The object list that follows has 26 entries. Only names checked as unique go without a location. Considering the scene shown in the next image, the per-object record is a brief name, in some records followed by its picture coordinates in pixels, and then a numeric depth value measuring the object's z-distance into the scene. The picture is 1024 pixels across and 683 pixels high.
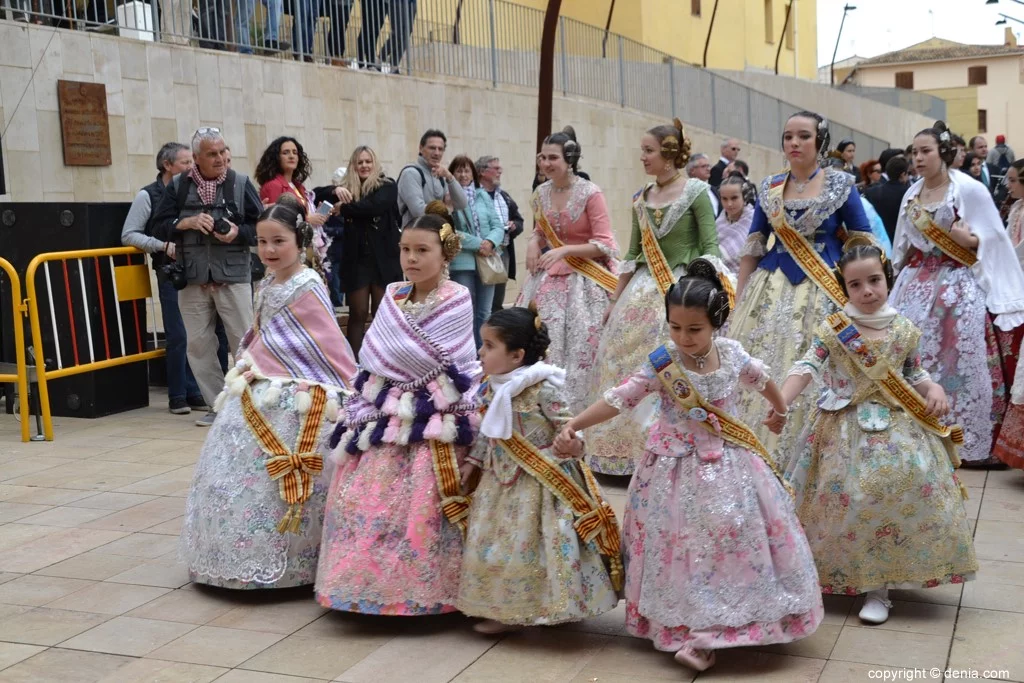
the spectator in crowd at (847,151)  14.12
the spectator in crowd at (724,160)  14.74
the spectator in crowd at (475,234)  10.17
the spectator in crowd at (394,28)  15.15
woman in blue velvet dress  6.02
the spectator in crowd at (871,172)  15.27
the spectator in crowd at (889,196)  11.63
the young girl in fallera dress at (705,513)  4.10
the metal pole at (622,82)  21.83
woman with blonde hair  9.95
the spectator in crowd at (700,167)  12.35
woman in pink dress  7.17
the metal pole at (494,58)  17.78
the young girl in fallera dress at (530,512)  4.38
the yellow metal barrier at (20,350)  8.10
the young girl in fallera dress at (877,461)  4.57
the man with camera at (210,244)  8.55
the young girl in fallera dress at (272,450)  4.95
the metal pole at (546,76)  13.34
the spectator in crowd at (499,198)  11.11
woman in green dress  6.71
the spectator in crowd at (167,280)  9.09
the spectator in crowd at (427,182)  9.91
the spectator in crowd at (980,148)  16.38
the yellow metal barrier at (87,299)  8.20
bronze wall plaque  10.62
